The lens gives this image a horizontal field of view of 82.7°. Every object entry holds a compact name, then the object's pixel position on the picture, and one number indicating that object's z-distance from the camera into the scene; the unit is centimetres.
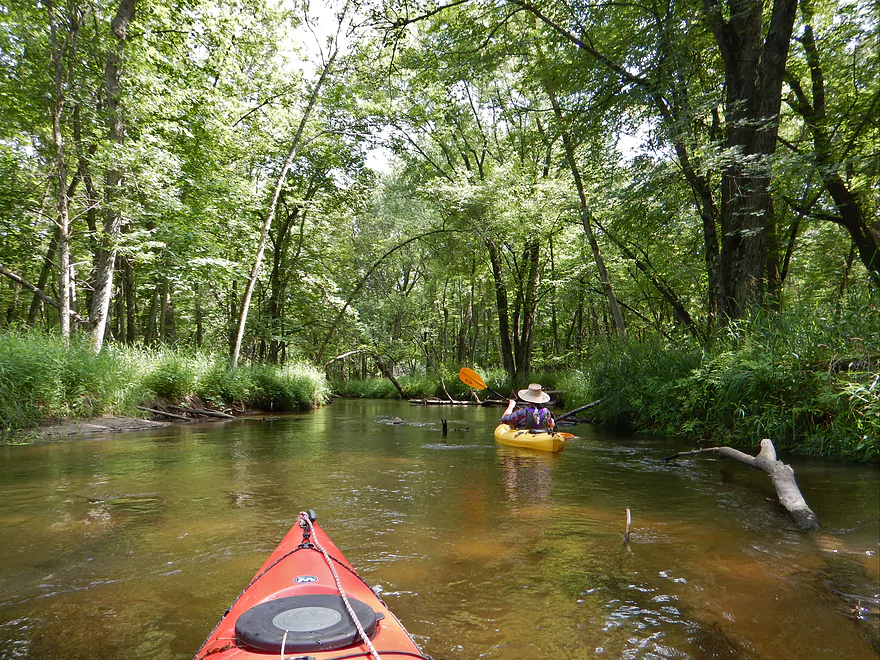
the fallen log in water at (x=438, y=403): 1898
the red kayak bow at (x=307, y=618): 154
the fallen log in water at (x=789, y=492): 368
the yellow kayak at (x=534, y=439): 752
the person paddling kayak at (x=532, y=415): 830
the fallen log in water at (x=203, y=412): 1107
